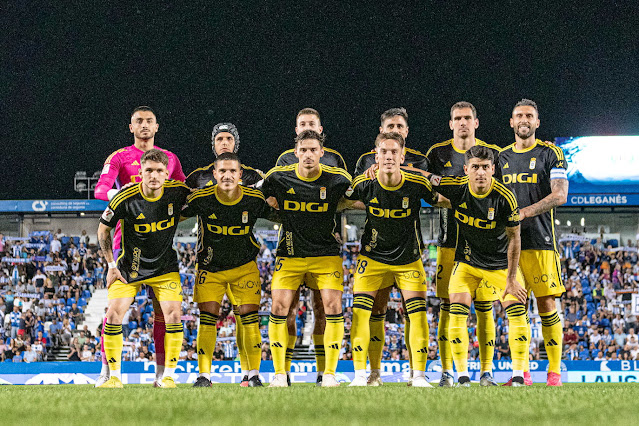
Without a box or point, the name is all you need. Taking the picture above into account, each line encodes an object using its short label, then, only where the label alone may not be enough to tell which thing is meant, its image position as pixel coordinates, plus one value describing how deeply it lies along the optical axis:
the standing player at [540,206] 15.22
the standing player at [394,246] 14.51
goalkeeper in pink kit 16.06
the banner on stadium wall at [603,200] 49.31
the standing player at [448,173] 15.89
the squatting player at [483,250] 14.16
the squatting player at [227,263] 15.35
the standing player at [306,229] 14.66
